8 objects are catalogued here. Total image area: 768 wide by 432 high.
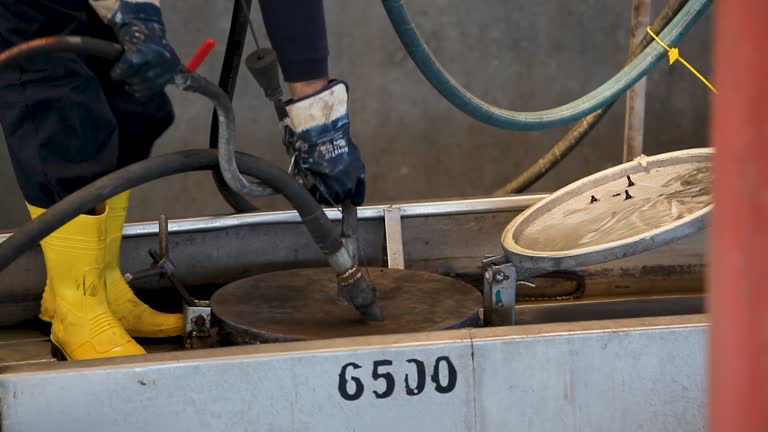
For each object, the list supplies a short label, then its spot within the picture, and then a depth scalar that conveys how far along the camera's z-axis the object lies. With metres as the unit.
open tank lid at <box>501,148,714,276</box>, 8.36
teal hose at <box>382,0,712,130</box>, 8.71
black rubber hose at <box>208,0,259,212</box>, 8.62
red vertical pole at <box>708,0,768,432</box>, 4.47
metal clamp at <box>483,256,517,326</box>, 8.38
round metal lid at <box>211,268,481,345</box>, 8.38
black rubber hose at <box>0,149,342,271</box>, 8.08
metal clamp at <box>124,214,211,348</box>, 8.56
